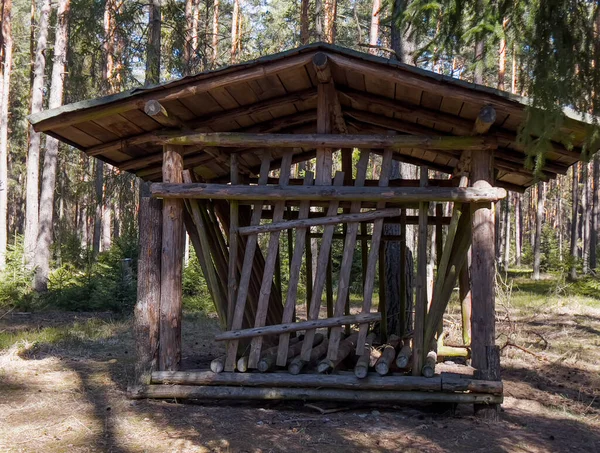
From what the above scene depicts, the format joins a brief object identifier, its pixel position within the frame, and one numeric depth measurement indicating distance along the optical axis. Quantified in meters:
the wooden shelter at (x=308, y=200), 6.20
